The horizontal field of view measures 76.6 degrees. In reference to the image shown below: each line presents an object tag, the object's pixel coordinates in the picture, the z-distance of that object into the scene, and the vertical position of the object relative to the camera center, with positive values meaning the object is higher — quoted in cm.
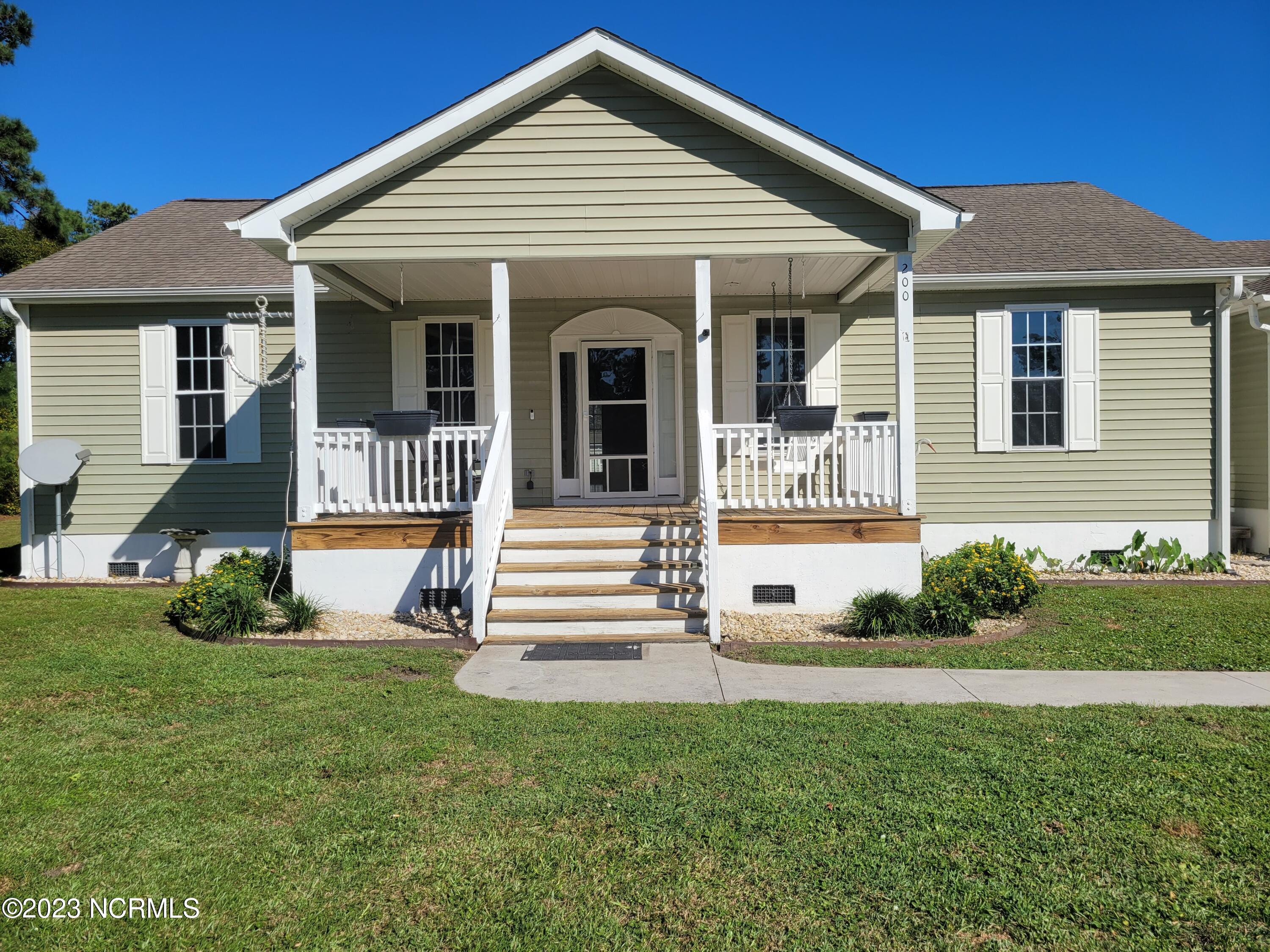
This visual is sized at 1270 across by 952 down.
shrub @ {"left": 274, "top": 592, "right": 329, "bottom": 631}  679 -123
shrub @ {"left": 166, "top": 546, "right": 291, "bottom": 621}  696 -103
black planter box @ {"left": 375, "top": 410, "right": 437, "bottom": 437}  745 +40
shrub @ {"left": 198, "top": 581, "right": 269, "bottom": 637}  667 -121
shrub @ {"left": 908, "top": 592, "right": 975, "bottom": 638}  650 -129
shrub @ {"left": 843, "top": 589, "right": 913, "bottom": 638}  653 -129
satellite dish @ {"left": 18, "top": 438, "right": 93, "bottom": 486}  930 +11
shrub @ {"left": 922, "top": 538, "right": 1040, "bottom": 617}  711 -112
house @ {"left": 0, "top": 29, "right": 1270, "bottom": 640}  943 +105
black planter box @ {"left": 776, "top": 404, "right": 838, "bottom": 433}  754 +40
